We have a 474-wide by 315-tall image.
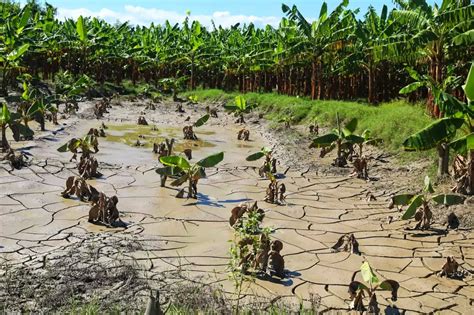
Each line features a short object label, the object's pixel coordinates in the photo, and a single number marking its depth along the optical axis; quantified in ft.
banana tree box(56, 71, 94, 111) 60.23
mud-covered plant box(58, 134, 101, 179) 31.45
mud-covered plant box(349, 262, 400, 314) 15.35
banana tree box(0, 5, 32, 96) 66.03
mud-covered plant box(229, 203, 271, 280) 17.98
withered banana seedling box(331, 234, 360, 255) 21.42
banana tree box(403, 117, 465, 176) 25.08
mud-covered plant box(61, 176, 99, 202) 26.42
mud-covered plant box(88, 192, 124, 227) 23.20
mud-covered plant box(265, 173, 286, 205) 28.43
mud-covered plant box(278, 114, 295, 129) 57.26
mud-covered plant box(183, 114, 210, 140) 51.01
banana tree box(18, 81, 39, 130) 42.16
